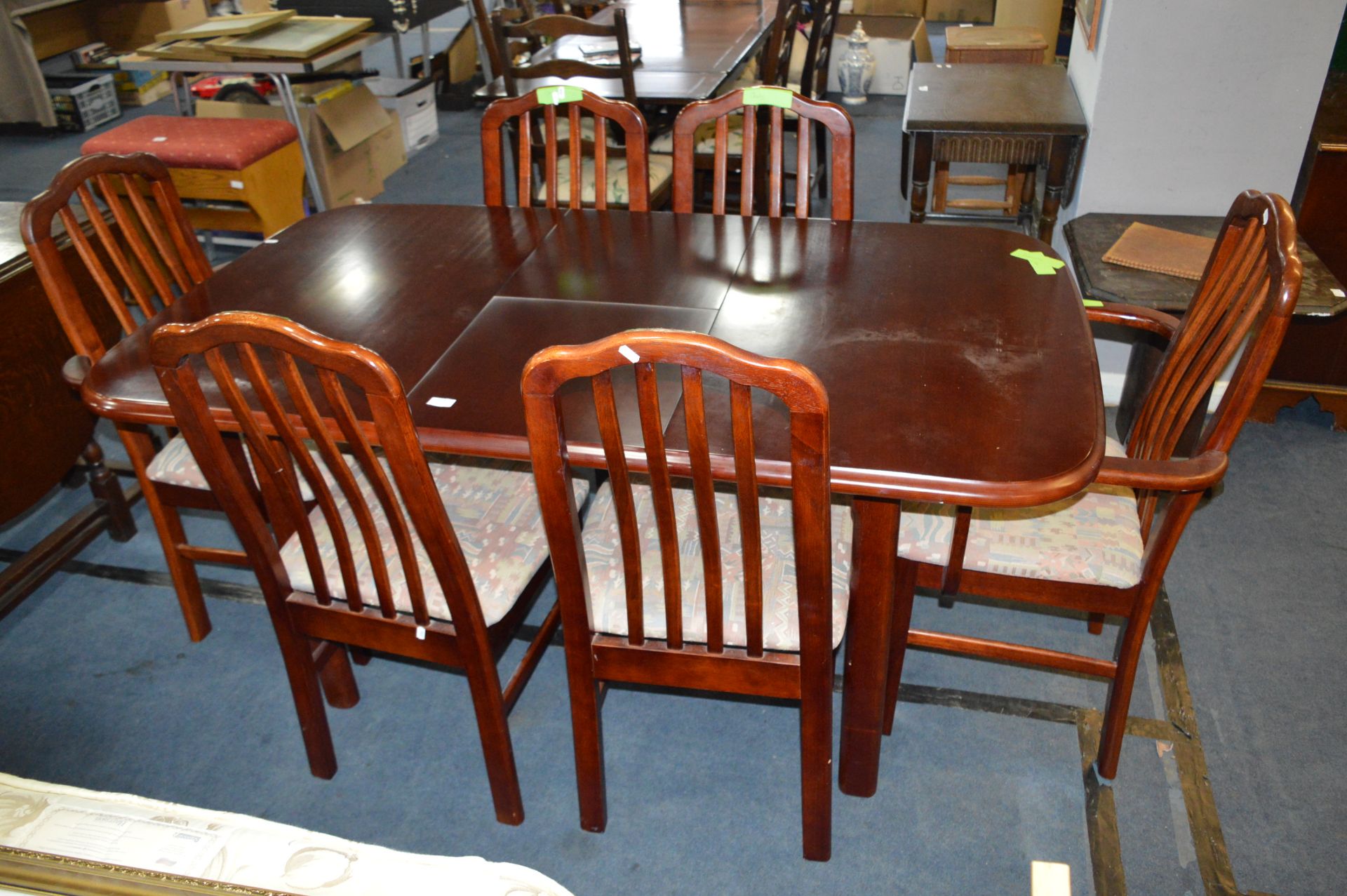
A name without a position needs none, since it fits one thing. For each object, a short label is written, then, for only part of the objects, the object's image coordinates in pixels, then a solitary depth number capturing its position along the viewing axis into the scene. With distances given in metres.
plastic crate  5.04
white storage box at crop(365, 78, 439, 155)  4.62
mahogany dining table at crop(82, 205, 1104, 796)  1.35
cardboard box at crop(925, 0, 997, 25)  6.30
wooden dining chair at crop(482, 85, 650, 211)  2.18
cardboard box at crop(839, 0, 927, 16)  6.03
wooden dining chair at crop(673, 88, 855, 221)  2.06
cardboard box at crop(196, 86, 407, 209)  3.77
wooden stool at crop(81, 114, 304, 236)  3.28
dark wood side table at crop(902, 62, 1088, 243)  2.54
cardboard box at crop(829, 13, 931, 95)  5.15
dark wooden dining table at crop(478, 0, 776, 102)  3.26
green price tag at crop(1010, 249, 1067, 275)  1.83
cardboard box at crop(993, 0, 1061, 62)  5.08
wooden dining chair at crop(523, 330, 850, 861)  1.13
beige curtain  4.89
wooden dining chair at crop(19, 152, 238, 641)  1.76
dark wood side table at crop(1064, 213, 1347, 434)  2.15
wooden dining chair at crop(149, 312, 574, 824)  1.25
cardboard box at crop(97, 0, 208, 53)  5.49
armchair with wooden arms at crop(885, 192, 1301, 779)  1.41
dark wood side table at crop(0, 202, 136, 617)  2.06
